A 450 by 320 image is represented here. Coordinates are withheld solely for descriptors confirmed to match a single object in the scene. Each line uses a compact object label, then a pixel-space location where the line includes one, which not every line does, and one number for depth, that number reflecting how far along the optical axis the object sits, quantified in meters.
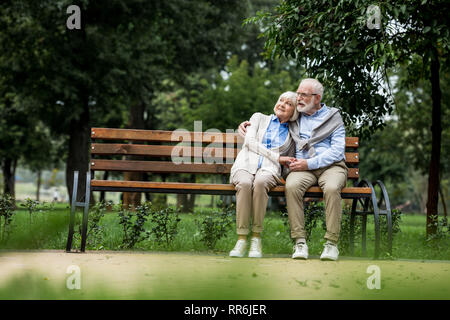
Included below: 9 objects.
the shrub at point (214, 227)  5.65
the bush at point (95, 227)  5.54
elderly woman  4.70
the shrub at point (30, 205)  5.68
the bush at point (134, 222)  5.53
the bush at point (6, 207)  5.57
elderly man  4.67
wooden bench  5.50
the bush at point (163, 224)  5.65
